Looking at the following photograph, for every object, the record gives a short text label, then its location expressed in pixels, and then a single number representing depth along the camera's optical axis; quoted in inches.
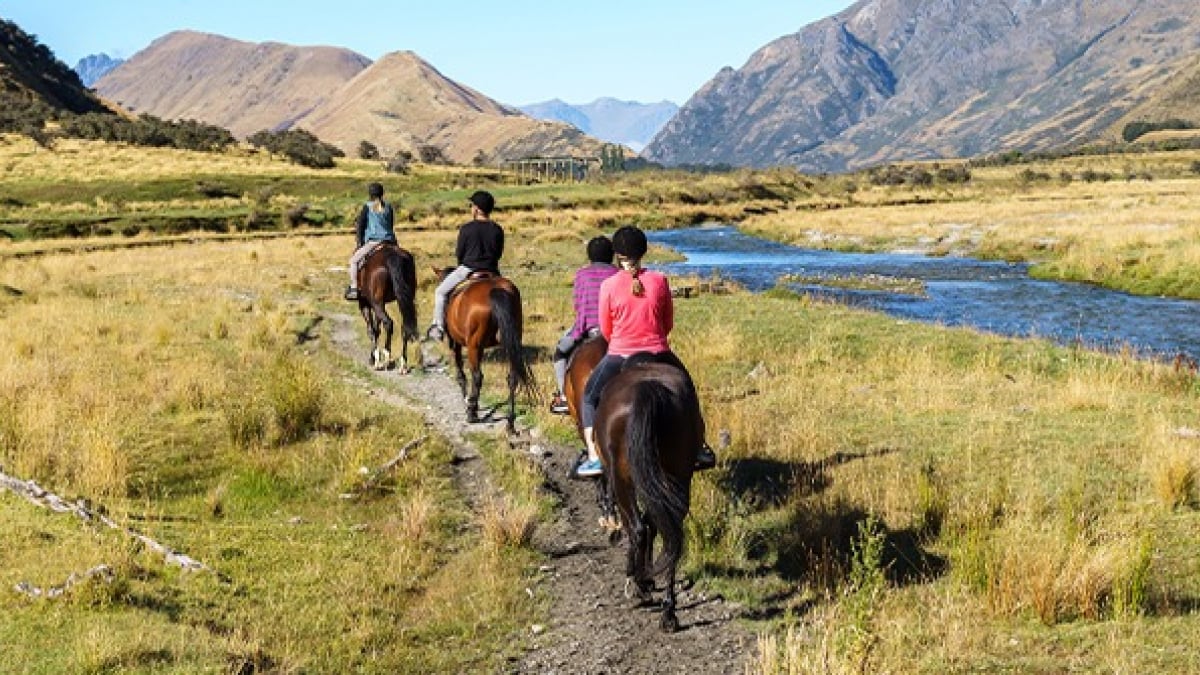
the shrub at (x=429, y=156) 5757.9
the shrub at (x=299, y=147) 4175.7
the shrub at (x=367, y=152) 5359.3
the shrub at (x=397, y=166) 4281.5
